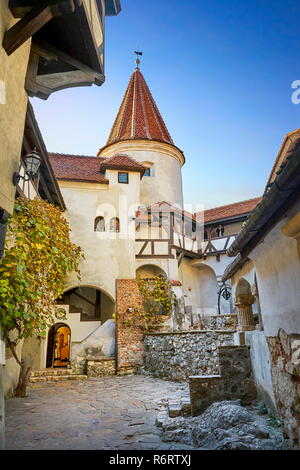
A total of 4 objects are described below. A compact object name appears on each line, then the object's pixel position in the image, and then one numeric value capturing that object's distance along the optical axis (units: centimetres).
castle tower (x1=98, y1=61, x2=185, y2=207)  2120
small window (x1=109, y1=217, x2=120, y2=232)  1457
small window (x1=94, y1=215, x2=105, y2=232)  1466
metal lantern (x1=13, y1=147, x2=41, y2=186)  549
